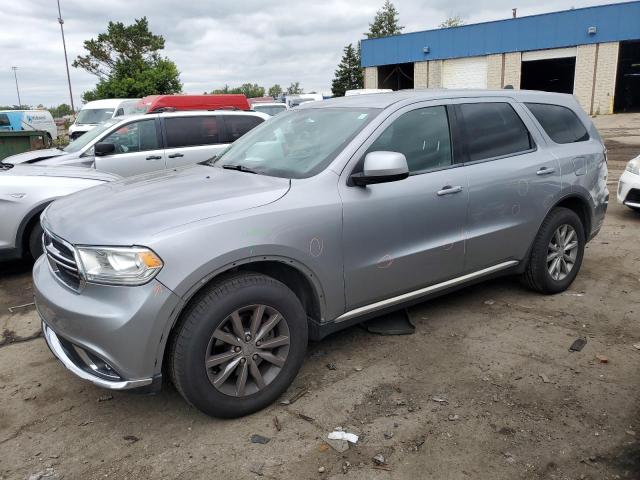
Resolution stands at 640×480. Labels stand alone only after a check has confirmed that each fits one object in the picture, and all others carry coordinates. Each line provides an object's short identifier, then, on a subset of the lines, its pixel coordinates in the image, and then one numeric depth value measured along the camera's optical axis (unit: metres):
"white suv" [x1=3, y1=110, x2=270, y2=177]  7.73
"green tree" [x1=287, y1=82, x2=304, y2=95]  83.50
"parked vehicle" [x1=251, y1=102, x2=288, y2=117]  18.89
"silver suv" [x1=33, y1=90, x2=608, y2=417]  2.65
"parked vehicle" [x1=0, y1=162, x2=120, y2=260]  5.36
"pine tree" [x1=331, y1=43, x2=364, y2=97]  53.03
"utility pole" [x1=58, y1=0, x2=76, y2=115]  31.53
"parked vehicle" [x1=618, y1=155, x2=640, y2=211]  7.26
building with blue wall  29.75
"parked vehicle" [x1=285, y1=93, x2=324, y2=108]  25.95
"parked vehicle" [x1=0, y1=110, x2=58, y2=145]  24.72
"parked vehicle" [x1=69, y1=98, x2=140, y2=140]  18.19
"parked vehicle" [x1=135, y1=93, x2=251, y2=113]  13.17
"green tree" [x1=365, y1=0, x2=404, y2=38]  71.44
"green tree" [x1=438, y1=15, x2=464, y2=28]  74.94
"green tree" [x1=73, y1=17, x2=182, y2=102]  31.92
